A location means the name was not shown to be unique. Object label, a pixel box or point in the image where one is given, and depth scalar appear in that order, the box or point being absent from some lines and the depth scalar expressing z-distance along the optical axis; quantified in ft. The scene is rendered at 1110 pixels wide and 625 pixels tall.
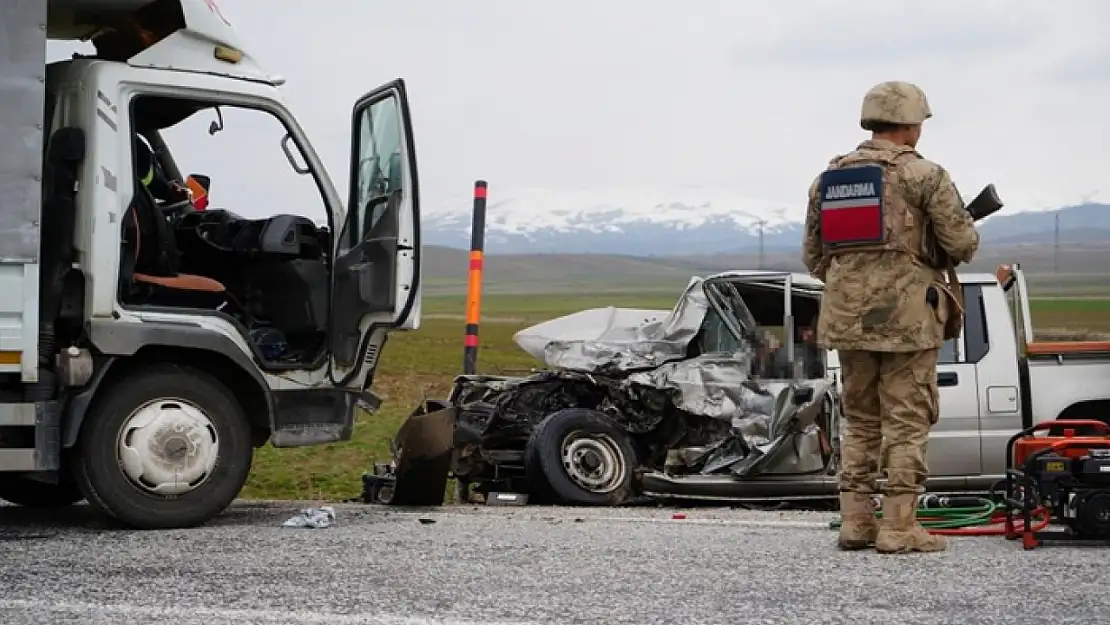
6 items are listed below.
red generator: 42.86
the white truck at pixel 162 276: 47.75
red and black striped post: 81.56
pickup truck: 65.72
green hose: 49.49
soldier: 42.88
